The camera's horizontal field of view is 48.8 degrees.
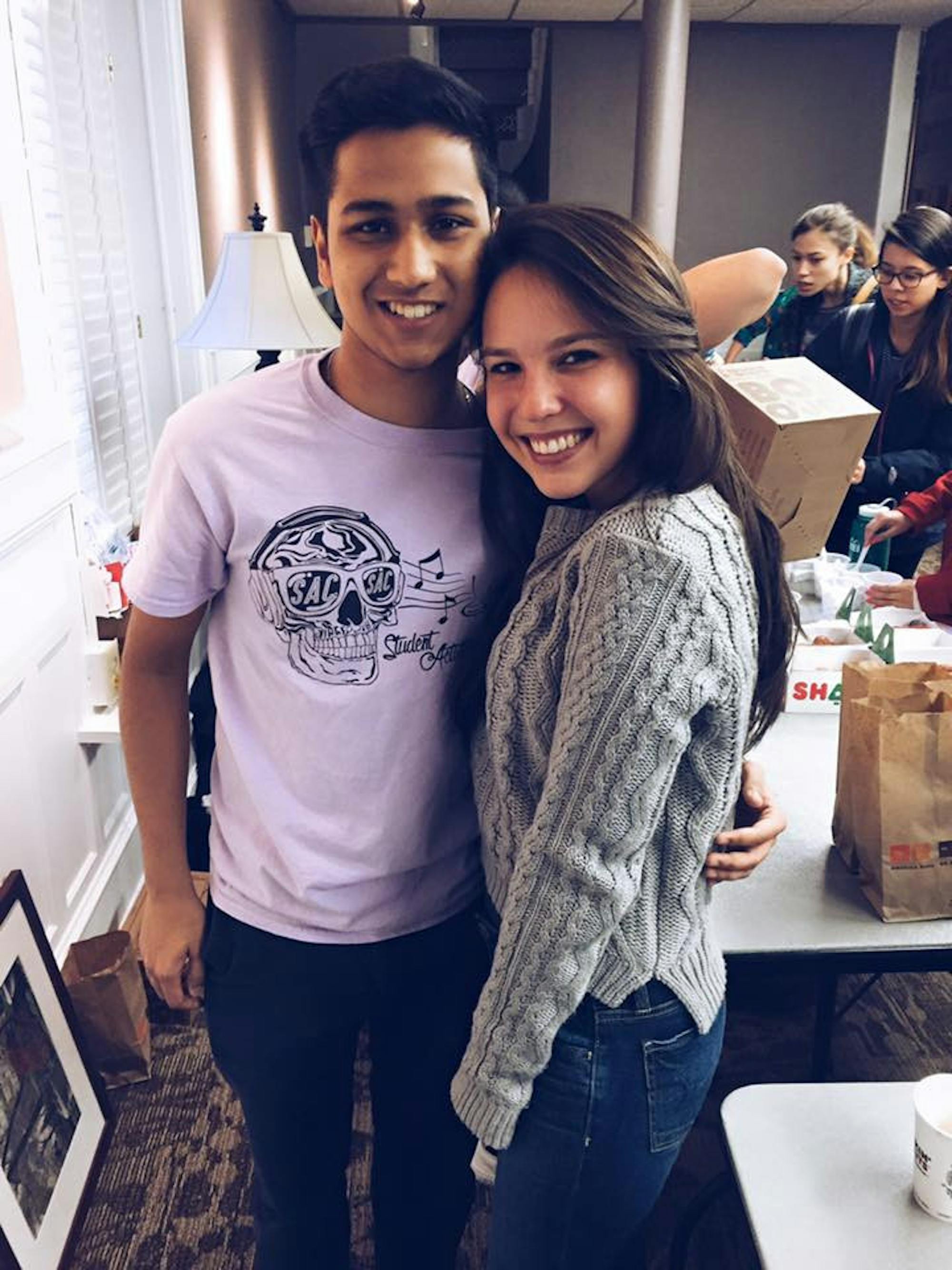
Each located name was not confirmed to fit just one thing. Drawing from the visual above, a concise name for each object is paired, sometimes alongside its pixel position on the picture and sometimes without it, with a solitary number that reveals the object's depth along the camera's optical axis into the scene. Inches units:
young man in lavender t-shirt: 37.9
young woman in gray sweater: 32.7
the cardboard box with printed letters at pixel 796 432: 58.6
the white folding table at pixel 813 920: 48.3
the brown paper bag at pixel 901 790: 48.1
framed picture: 57.6
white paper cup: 36.4
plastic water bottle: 93.1
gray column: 215.9
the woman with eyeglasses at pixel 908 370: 110.5
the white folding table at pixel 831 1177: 36.6
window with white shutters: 82.1
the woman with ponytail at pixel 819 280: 142.0
